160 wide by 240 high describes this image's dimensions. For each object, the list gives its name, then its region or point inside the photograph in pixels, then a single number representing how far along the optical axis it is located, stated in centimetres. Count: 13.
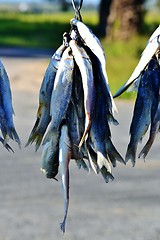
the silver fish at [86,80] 430
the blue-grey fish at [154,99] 455
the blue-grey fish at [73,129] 446
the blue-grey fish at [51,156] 449
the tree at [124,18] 2395
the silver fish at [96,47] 434
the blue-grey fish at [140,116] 460
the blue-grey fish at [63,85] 436
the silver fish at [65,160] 443
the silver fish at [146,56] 443
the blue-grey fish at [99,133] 442
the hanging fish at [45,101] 444
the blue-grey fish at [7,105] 452
